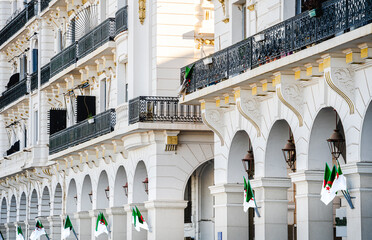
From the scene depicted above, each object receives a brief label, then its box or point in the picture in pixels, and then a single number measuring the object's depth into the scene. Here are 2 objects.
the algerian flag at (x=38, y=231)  45.11
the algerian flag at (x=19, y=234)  48.51
